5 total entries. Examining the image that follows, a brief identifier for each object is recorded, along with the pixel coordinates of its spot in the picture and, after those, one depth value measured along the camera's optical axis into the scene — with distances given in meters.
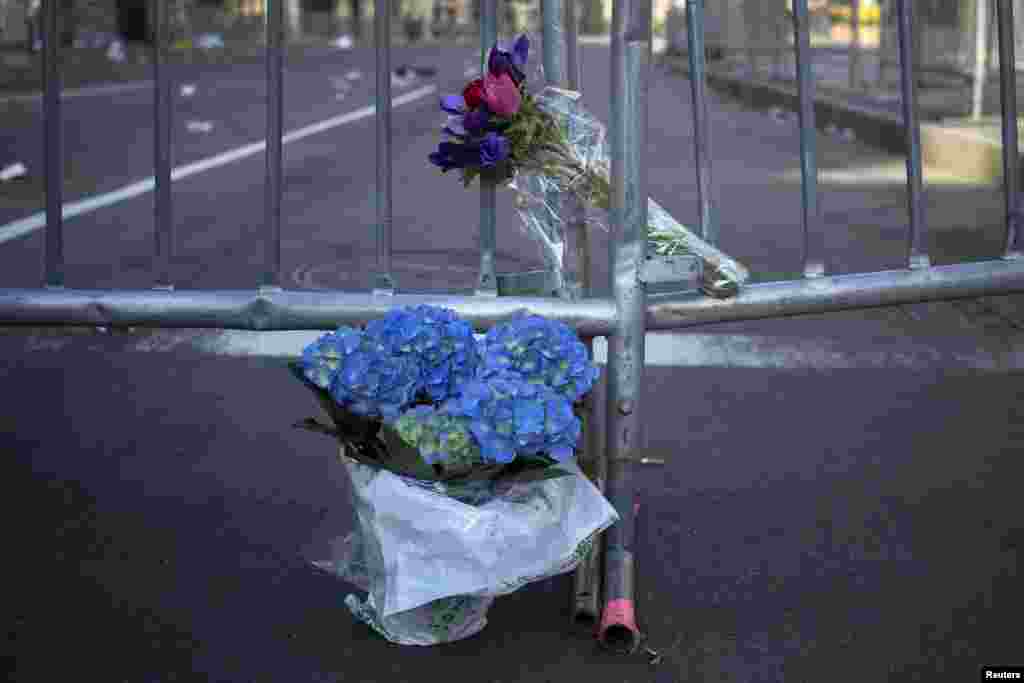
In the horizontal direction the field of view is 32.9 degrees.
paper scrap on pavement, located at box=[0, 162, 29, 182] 10.86
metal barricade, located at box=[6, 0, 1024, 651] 3.23
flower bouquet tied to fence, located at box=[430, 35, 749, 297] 3.30
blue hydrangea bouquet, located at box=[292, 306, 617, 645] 3.01
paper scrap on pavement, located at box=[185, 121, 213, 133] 15.57
